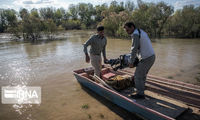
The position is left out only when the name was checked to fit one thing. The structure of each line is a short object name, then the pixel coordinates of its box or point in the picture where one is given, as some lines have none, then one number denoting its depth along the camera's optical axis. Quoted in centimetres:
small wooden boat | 354
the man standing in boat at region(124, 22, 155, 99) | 364
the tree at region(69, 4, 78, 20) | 8138
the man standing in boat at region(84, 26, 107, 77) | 500
